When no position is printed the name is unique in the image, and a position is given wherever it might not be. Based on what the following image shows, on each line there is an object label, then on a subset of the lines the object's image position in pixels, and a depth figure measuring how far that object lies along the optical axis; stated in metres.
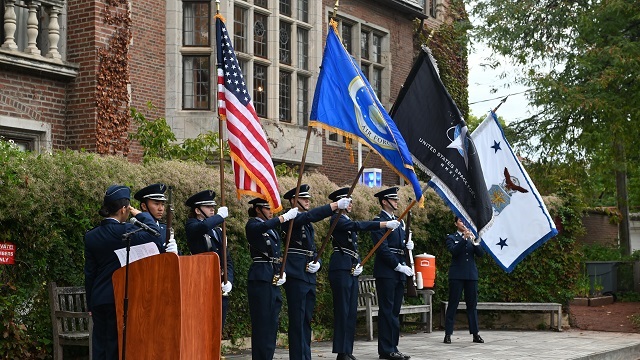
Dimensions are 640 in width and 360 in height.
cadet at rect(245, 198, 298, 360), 10.45
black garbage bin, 27.39
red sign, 9.64
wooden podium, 7.36
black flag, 11.96
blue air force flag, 10.90
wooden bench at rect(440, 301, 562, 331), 17.28
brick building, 15.47
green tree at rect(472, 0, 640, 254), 19.81
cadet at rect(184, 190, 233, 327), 10.02
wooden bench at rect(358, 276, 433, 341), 15.13
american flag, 10.09
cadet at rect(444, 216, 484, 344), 14.96
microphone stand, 7.48
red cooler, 16.27
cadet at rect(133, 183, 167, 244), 8.88
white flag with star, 15.76
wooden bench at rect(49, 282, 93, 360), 9.99
